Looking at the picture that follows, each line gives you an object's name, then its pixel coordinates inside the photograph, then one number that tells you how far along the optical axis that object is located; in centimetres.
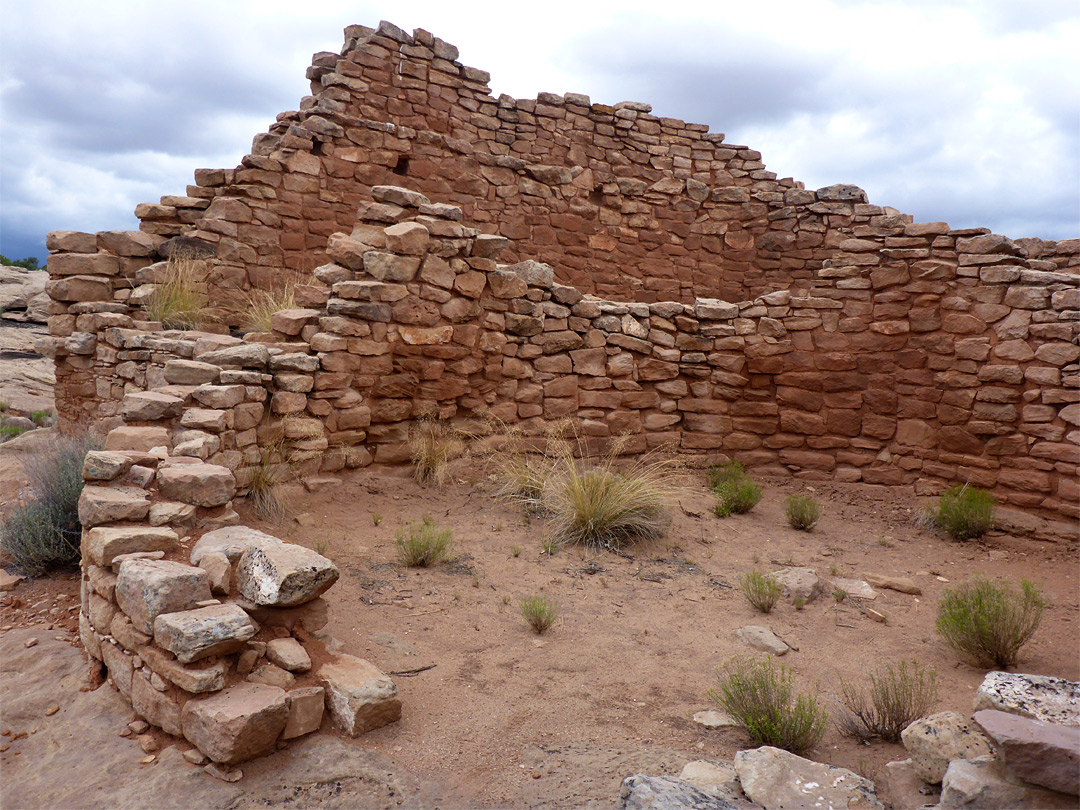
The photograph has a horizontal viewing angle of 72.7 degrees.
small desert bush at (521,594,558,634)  390
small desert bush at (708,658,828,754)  279
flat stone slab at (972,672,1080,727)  236
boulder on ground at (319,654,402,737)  285
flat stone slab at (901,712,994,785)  239
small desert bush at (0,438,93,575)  425
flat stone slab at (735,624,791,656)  385
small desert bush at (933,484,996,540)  613
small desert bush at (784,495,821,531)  622
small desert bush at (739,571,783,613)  436
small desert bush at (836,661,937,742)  294
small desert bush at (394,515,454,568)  471
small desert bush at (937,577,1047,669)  370
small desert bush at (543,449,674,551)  543
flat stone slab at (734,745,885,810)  234
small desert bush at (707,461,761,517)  641
